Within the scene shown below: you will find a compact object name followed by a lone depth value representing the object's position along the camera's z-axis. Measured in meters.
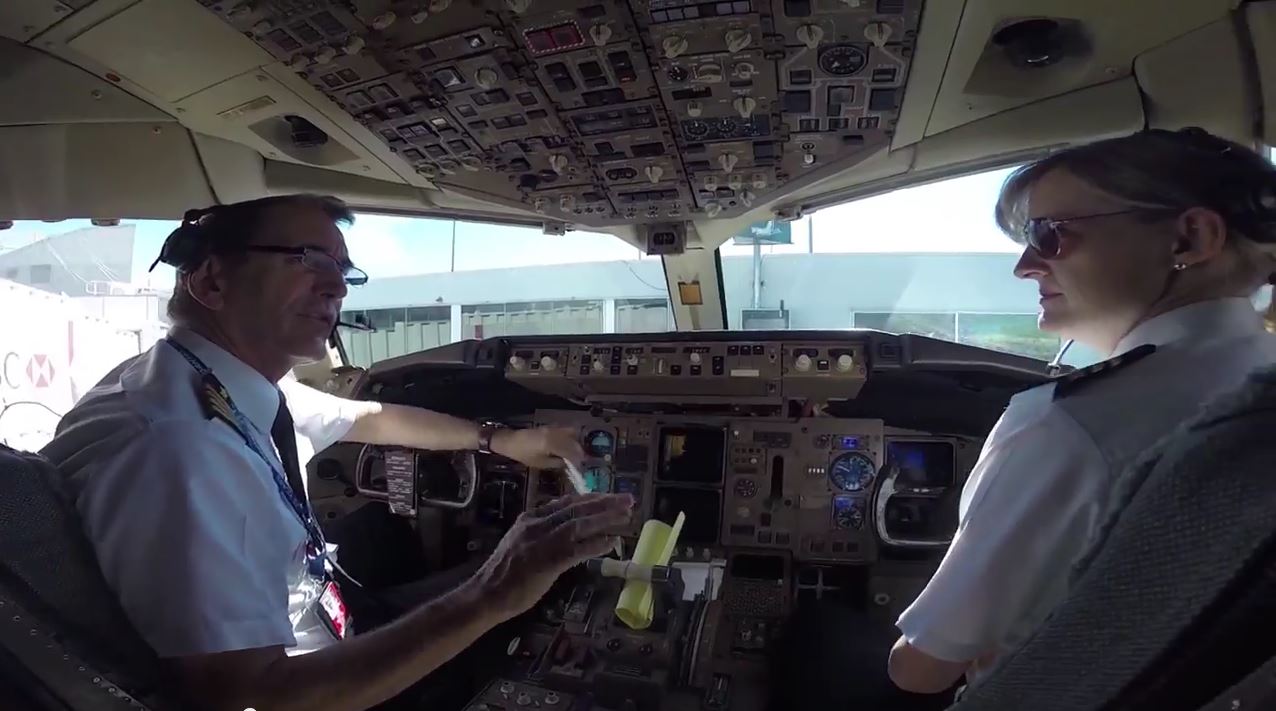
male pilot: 0.99
